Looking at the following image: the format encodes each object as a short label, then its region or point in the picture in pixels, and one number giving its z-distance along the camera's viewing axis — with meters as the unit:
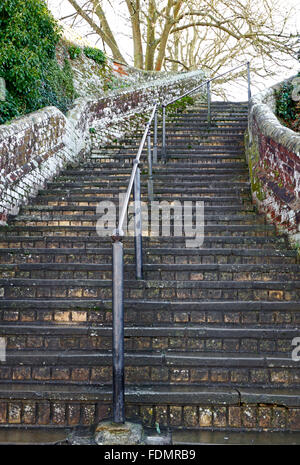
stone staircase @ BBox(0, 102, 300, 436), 3.21
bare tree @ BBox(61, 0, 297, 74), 13.18
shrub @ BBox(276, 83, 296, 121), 10.52
